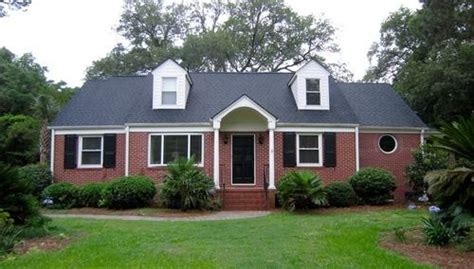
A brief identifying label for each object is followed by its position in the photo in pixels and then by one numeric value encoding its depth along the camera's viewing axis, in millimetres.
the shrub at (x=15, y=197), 10539
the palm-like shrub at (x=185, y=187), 15943
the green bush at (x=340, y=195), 16672
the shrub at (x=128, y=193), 16438
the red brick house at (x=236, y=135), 18656
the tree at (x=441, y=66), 20266
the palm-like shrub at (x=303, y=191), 15469
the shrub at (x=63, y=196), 17484
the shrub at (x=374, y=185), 17078
